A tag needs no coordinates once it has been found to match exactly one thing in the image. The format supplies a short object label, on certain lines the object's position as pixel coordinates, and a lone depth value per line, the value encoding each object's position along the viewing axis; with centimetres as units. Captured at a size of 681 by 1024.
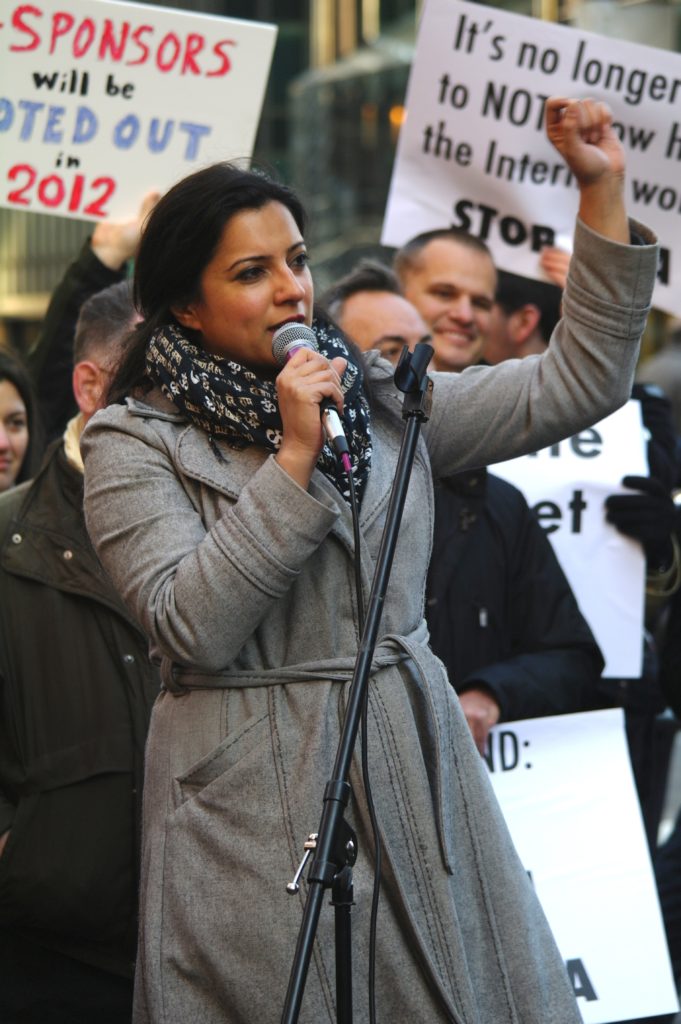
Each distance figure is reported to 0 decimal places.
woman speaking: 497
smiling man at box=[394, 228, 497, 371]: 971
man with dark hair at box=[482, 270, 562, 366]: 1034
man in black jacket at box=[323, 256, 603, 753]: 780
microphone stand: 429
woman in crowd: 904
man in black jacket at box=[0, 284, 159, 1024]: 702
